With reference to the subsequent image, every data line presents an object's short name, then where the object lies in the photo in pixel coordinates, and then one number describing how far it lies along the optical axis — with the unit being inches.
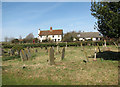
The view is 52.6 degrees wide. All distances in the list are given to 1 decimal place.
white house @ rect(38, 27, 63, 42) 2568.9
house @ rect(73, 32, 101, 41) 2534.4
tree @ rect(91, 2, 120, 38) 360.8
